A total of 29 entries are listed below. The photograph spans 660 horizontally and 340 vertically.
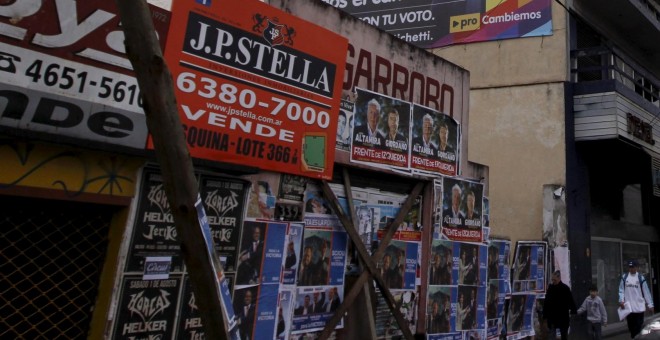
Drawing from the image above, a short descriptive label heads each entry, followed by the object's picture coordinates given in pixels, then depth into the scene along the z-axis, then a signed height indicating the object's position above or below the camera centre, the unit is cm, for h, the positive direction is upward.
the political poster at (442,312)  698 -59
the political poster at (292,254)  536 +4
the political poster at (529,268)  922 +22
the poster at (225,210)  470 +40
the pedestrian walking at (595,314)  877 -52
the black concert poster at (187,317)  442 -62
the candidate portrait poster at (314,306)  551 -53
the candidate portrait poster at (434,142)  712 +192
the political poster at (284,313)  524 -60
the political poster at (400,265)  660 +3
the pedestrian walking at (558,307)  877 -46
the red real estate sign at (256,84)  455 +175
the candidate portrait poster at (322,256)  563 +5
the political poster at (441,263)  705 +11
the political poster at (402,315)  658 -66
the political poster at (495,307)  817 -52
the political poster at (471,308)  745 -53
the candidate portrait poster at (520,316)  886 -70
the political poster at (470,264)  746 +15
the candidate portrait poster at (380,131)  636 +181
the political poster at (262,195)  507 +62
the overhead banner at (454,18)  1216 +673
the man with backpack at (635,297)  901 -16
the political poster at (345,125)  609 +171
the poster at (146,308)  406 -54
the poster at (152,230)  418 +13
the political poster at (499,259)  840 +29
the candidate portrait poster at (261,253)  494 +2
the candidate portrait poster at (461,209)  736 +97
